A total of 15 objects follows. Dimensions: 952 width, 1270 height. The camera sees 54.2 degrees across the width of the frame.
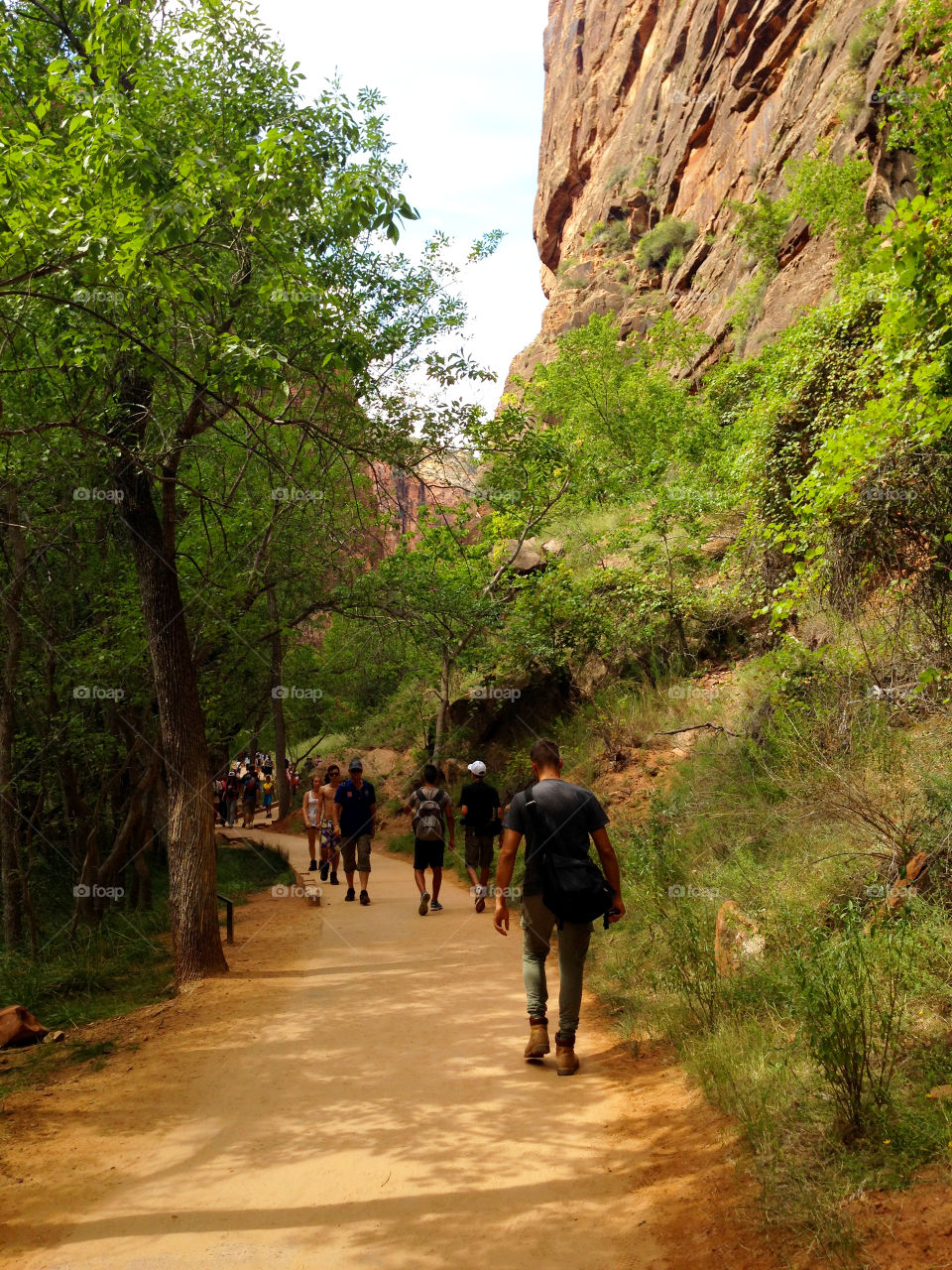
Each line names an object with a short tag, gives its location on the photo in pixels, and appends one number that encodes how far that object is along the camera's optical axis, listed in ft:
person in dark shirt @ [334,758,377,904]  38.14
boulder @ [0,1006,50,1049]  23.85
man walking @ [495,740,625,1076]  18.51
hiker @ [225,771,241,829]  93.35
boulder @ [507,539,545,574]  62.39
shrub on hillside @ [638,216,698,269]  128.53
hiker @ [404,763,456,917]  35.91
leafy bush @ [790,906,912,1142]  12.53
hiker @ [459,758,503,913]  37.81
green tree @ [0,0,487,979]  19.51
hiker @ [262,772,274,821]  108.94
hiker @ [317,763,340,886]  44.62
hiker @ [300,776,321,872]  48.14
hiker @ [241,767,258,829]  89.47
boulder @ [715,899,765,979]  19.38
